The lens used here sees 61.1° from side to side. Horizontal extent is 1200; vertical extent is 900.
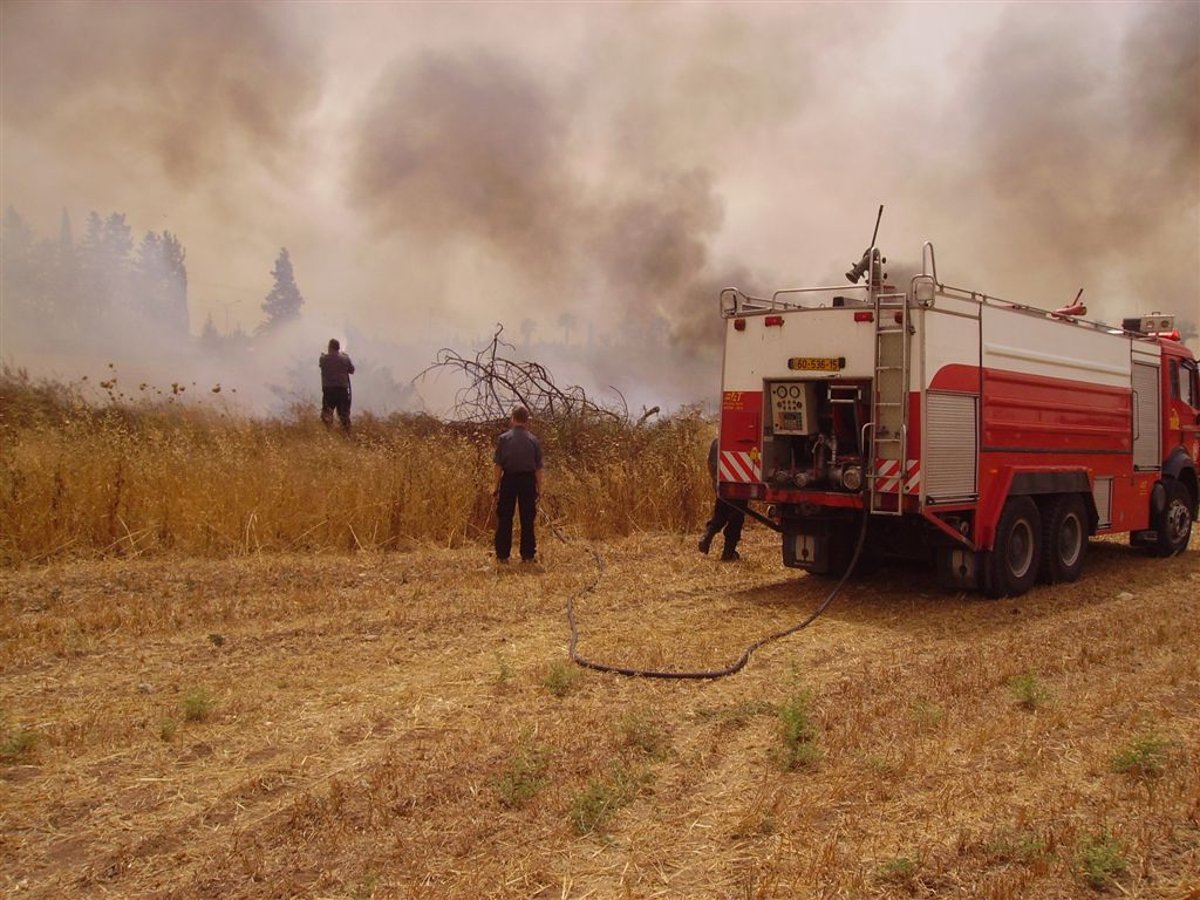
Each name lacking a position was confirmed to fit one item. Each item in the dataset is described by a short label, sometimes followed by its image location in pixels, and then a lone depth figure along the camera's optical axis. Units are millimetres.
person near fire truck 10047
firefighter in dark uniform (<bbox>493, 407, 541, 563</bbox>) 9727
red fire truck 7629
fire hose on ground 5910
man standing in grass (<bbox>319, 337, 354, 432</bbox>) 14750
